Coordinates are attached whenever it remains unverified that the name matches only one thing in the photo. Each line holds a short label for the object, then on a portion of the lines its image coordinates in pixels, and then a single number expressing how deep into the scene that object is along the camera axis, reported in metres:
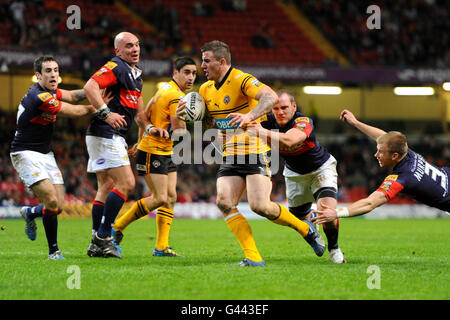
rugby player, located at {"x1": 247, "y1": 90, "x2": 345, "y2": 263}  15.91
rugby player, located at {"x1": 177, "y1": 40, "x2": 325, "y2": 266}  14.55
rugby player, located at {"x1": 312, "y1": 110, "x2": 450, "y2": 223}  13.52
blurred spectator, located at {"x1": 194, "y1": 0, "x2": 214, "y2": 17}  57.47
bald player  16.17
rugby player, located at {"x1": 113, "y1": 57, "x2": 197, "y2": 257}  17.53
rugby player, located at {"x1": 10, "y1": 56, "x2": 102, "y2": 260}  15.70
